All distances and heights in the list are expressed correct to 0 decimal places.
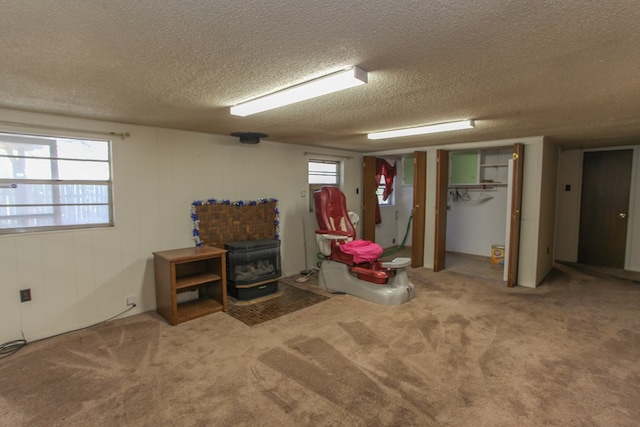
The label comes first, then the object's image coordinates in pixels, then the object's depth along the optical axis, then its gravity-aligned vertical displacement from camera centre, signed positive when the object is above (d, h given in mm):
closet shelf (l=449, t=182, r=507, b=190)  5770 +112
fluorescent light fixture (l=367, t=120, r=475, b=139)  3519 +712
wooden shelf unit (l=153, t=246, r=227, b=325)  3314 -966
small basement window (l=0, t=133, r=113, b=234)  2914 +62
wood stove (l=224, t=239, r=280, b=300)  3943 -967
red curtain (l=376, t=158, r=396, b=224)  6785 +337
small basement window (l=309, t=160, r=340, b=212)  5480 +281
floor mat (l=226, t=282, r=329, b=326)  3462 -1322
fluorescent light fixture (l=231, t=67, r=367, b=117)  1919 +672
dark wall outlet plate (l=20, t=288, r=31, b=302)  2938 -939
